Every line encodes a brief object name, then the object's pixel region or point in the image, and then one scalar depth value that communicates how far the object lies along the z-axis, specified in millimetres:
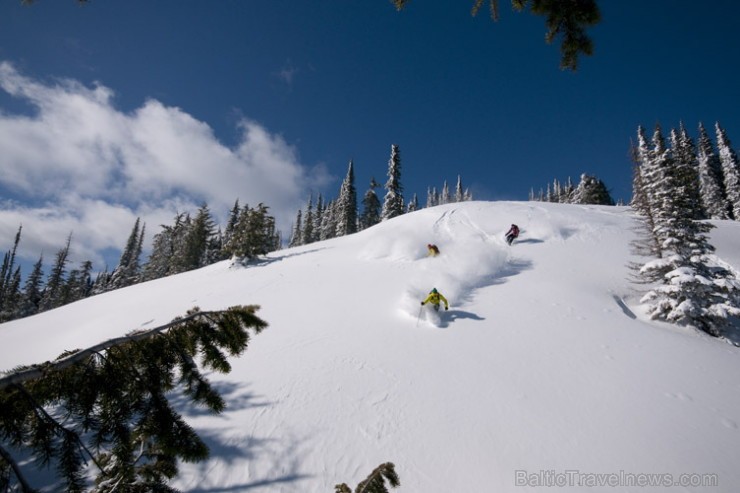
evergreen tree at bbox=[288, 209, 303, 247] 89306
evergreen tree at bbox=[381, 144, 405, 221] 52594
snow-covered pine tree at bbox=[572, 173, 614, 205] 52512
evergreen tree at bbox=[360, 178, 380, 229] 61656
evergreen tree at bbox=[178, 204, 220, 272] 47625
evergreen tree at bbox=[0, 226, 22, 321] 57000
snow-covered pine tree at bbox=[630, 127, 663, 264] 17469
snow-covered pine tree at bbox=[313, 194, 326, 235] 74688
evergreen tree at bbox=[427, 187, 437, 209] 132250
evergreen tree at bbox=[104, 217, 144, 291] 57531
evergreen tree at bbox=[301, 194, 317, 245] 71750
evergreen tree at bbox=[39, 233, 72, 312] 61600
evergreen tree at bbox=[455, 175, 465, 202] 110188
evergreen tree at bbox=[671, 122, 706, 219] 15725
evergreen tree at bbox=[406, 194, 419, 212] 91988
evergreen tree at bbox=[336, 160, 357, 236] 58312
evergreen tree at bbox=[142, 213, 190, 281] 55716
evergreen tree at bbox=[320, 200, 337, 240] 70312
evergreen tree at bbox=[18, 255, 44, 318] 55803
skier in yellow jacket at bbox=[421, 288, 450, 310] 13859
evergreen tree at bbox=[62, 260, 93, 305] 60938
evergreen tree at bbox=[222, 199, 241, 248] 66438
